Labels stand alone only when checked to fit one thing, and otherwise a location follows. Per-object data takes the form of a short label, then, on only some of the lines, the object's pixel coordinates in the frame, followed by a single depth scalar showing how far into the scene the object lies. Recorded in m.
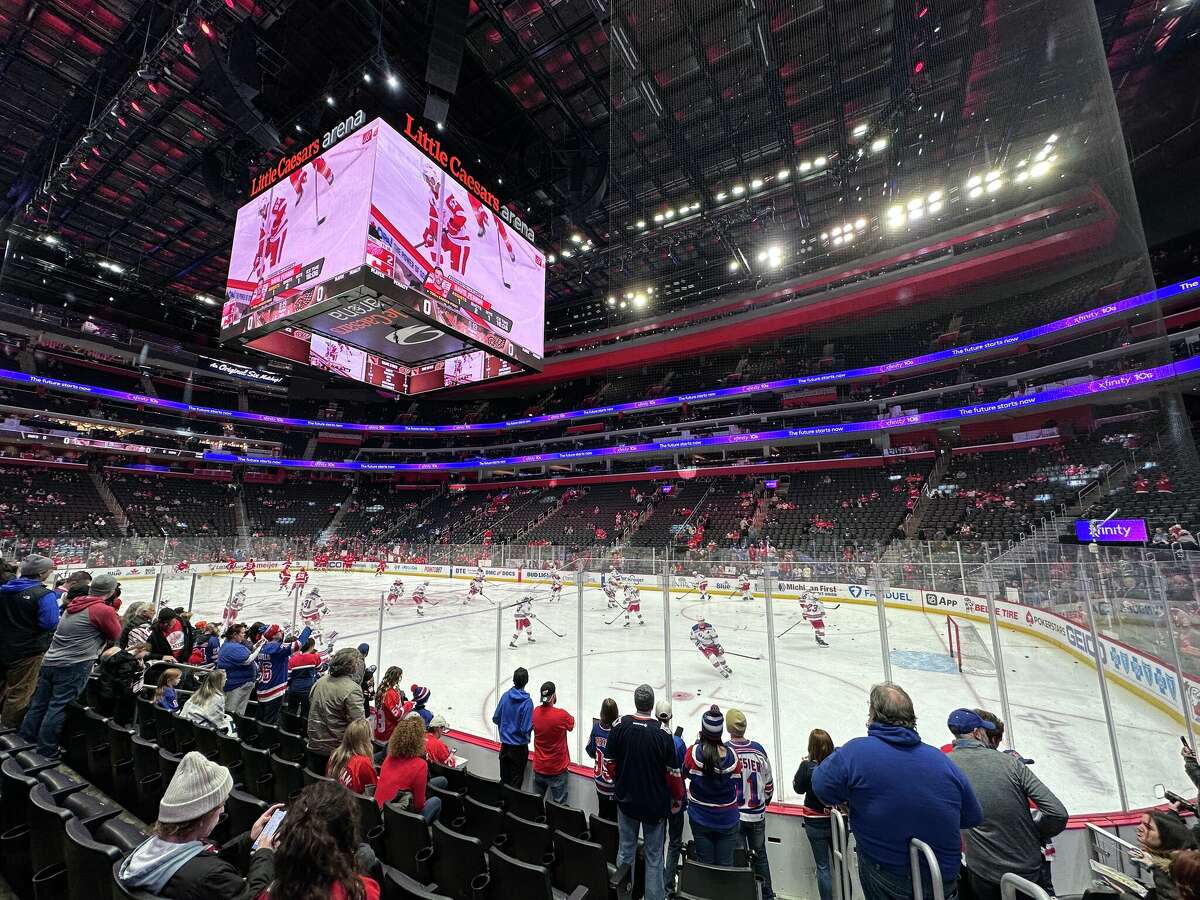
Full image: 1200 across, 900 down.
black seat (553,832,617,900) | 2.58
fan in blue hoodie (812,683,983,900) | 2.05
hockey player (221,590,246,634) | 10.12
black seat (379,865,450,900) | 1.92
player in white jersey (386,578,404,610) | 12.69
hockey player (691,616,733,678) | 7.45
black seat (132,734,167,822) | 3.37
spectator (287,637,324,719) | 5.50
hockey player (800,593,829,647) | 8.00
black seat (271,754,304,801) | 3.20
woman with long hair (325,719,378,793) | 3.06
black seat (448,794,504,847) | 3.15
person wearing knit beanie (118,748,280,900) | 1.46
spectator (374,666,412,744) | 4.66
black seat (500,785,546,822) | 3.35
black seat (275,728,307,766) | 4.17
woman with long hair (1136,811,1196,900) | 2.38
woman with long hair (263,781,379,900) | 1.25
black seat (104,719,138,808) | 3.63
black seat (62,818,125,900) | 1.85
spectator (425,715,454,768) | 3.92
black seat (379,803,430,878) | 2.72
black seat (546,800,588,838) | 3.16
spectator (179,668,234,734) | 3.87
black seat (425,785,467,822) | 3.41
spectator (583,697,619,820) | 3.75
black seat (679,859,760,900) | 2.60
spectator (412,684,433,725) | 4.53
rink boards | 5.05
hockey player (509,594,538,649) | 10.72
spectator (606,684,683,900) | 3.13
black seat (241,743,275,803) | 3.53
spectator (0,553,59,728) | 3.81
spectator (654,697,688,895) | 3.35
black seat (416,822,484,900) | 2.55
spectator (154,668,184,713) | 4.54
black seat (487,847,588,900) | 2.20
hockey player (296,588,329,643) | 9.98
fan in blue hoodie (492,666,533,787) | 4.35
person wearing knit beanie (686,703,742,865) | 3.14
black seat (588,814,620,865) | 3.20
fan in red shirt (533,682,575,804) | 4.08
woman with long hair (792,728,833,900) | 3.27
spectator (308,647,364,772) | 3.69
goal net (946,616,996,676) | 6.52
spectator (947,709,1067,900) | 2.30
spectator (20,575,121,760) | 3.75
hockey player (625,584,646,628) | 11.53
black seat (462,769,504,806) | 3.56
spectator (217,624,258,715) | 5.03
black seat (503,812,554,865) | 2.85
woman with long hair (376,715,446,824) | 3.08
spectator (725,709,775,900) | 3.38
